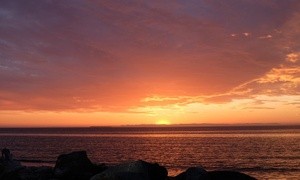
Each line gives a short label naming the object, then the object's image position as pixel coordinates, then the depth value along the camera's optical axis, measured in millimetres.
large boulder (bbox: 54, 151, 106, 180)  29562
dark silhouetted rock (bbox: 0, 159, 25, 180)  34675
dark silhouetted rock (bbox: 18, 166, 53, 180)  32938
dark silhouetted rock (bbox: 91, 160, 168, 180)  23141
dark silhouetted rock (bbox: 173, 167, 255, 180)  23531
